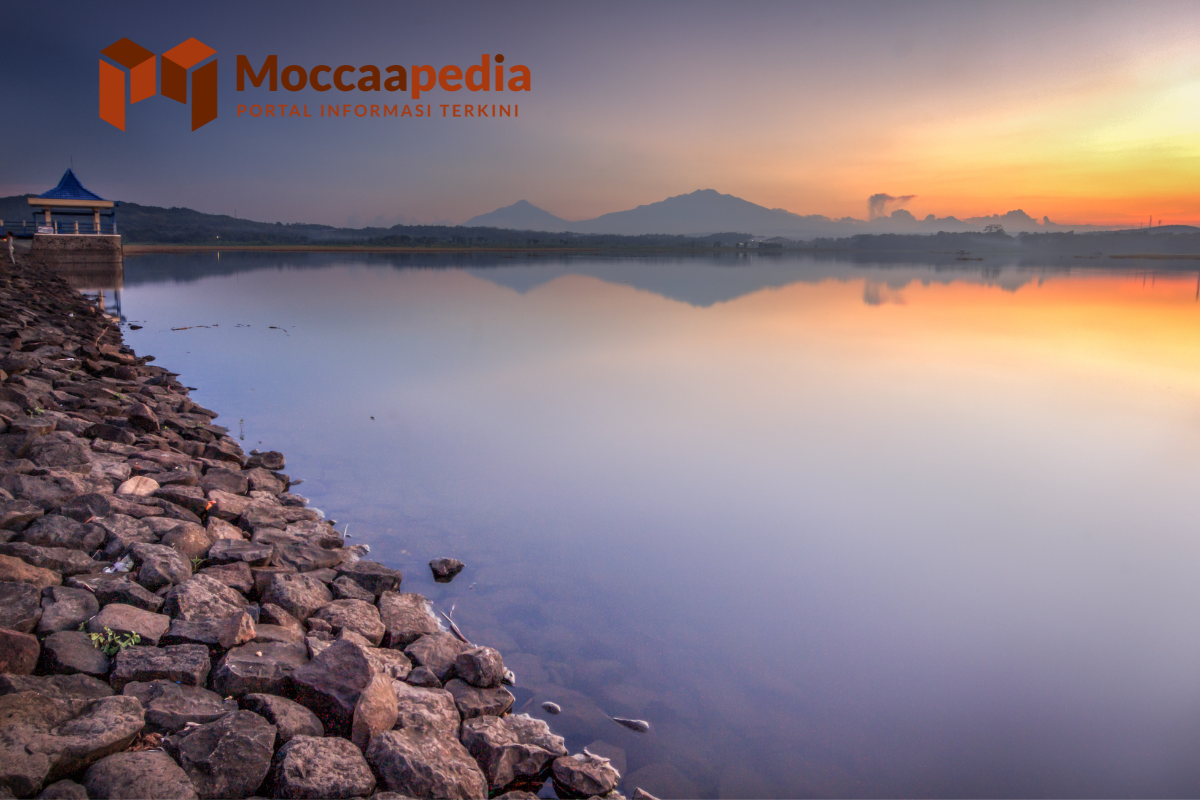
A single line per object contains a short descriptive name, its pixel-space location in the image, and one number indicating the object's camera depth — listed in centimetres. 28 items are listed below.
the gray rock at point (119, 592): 309
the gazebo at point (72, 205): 3032
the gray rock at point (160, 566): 335
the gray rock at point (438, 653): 318
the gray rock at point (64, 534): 350
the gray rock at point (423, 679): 302
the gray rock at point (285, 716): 244
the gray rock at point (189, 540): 379
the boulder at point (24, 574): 299
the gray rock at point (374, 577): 392
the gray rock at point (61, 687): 230
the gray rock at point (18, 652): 243
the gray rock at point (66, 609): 277
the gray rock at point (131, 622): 280
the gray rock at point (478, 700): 289
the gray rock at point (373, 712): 248
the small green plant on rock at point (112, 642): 271
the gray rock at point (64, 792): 194
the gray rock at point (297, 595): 345
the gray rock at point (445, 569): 432
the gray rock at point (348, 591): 379
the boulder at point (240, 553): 380
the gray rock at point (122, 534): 359
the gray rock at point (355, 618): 342
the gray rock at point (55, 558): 322
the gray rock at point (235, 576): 354
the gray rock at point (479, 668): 310
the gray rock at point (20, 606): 268
